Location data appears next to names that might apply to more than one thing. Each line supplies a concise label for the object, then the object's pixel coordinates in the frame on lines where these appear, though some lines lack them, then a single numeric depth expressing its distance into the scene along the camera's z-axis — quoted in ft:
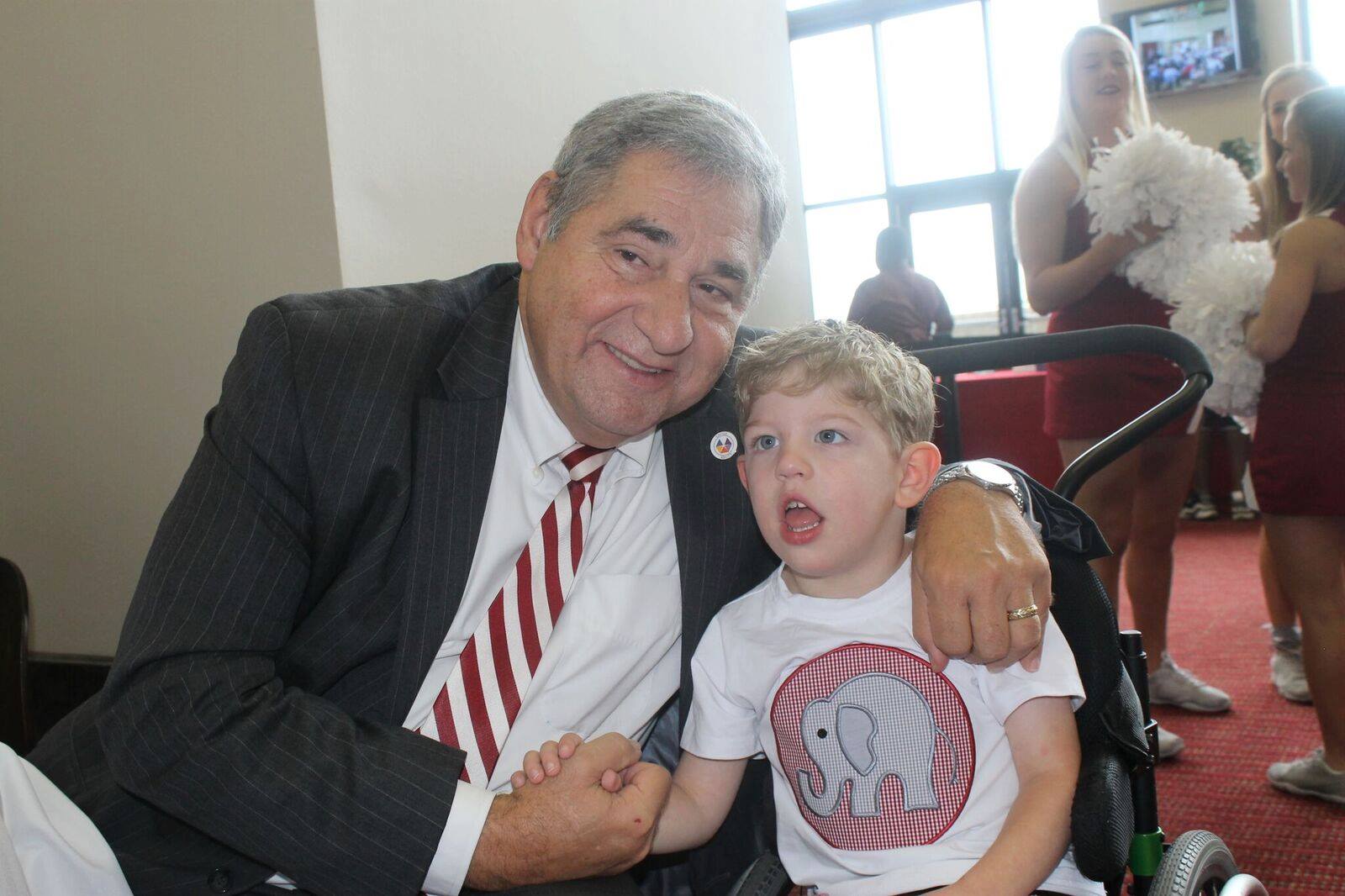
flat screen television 29.99
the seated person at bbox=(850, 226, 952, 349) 17.61
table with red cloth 24.30
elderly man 4.05
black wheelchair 3.90
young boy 4.20
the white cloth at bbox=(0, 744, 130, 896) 3.68
